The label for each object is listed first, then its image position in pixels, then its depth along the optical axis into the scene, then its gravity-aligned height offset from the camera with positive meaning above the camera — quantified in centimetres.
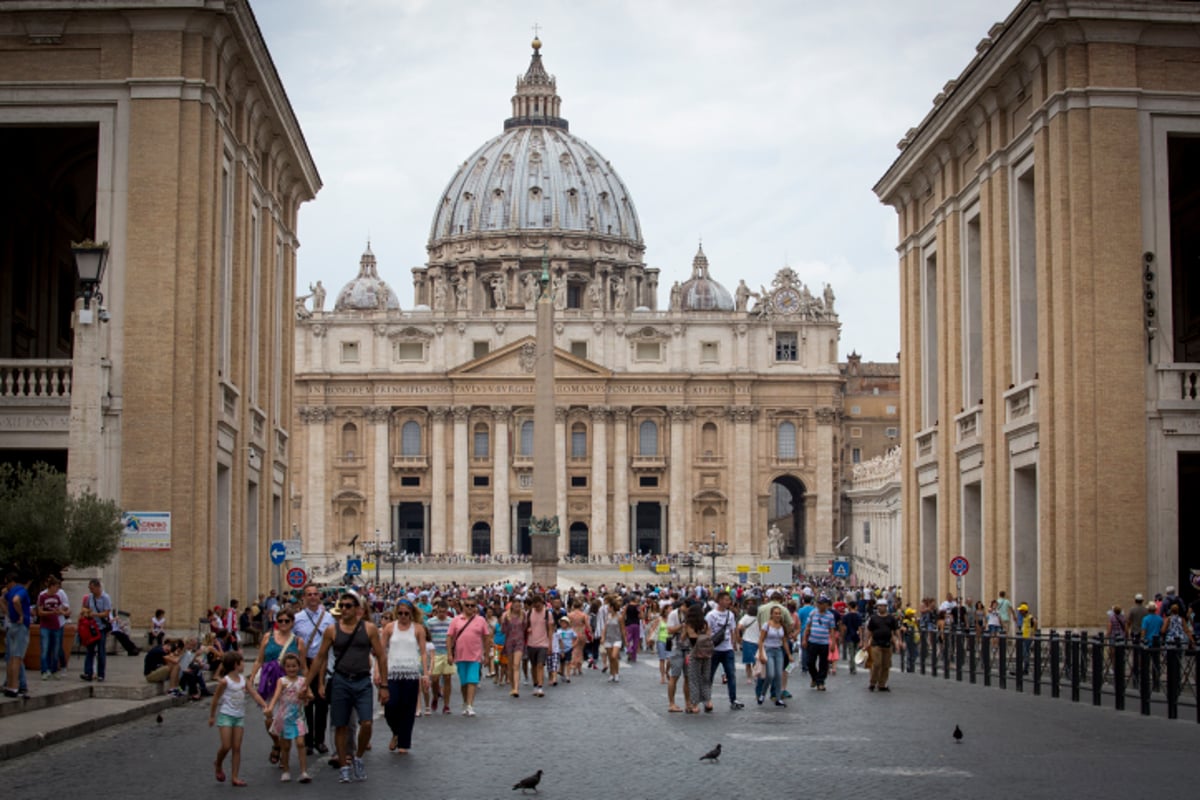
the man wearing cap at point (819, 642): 2753 -126
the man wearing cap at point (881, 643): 2662 -123
